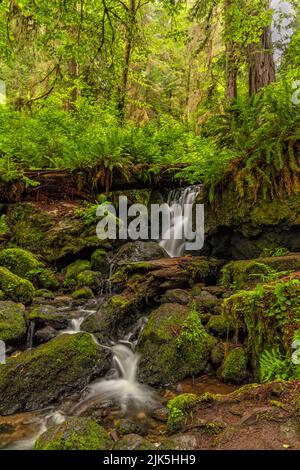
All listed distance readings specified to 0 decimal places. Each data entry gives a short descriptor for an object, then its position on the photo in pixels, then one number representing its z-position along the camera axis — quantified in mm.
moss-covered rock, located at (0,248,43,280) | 7520
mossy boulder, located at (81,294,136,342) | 5711
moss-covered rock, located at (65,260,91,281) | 7805
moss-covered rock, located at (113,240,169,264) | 7898
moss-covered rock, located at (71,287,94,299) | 7012
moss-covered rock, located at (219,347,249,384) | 4234
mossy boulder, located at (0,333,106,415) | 4254
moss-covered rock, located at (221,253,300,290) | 5000
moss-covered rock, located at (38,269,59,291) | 7504
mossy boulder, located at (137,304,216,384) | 4613
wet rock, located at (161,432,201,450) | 2684
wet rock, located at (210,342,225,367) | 4574
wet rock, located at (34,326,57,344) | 5480
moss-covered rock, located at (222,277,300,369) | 3805
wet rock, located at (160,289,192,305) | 5797
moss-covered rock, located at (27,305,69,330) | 5727
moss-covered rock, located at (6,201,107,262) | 8453
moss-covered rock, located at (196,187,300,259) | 6148
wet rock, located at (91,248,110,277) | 7946
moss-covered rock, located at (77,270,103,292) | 7382
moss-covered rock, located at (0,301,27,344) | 5262
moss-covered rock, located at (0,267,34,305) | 6445
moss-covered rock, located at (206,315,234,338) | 4875
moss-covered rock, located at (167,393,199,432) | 3193
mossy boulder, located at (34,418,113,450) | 2598
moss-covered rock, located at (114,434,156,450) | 2584
